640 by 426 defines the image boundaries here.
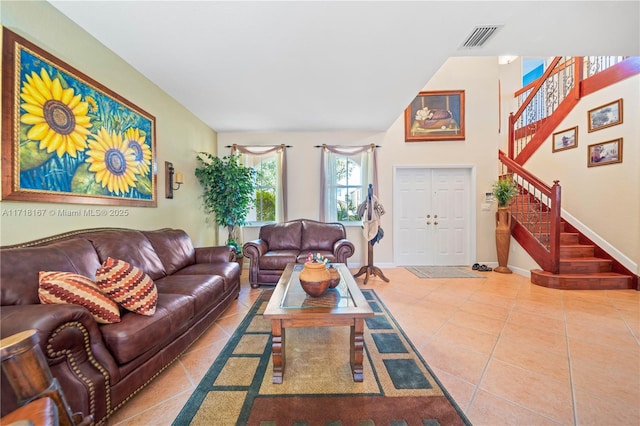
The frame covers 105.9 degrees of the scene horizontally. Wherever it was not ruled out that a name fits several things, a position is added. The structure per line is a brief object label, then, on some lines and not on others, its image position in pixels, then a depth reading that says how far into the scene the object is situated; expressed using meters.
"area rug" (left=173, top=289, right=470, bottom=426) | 1.33
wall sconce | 3.22
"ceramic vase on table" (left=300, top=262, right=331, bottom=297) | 1.82
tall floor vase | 4.35
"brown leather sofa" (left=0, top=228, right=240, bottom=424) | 1.10
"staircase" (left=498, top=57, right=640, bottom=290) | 3.47
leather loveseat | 3.60
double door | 4.88
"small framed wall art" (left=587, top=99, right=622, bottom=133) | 3.59
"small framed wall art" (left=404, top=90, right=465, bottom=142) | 4.79
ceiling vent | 2.08
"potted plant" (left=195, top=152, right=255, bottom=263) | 3.98
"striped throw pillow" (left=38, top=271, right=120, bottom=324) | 1.30
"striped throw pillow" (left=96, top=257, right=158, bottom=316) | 1.54
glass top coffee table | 1.56
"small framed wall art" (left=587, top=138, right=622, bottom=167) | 3.58
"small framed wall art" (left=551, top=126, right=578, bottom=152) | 4.21
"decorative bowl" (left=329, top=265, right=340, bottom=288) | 2.00
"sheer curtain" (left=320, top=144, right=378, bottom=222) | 4.69
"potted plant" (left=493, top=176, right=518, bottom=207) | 4.33
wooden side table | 0.79
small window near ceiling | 6.40
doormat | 4.13
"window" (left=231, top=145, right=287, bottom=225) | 4.73
